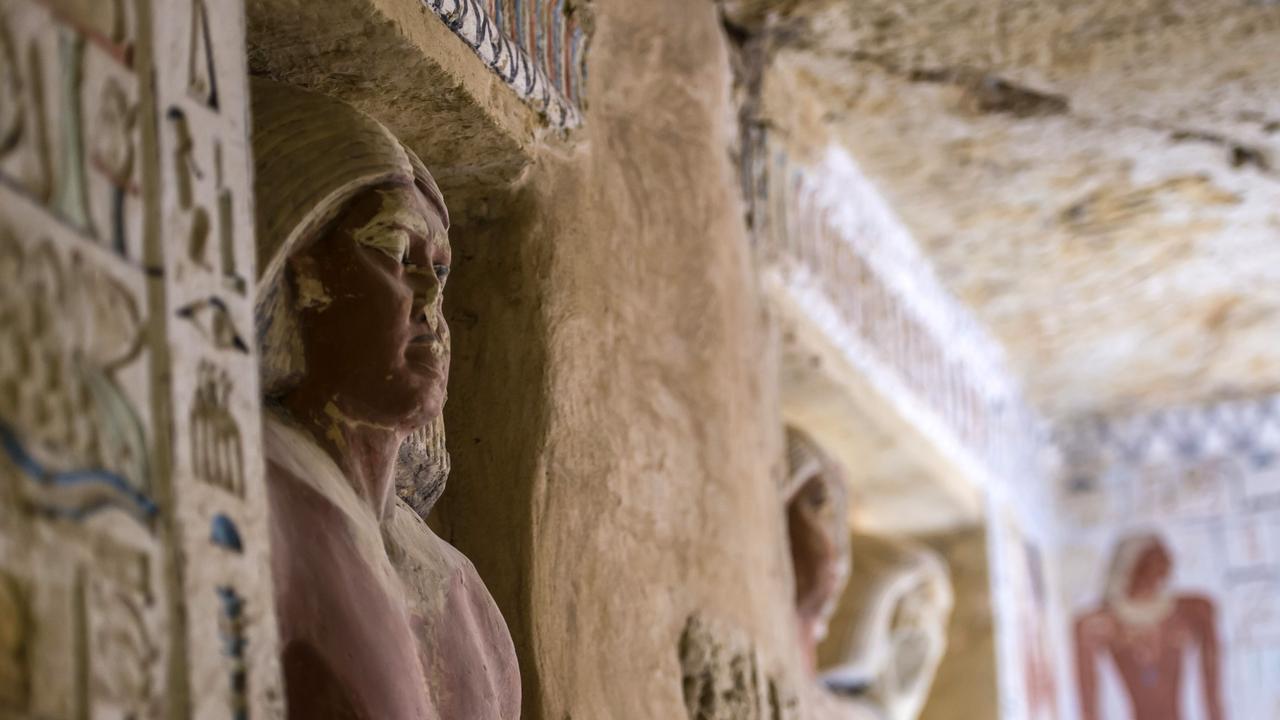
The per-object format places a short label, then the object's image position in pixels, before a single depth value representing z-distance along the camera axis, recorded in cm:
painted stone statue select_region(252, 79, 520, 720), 177
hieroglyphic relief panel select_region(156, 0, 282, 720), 142
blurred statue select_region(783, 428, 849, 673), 373
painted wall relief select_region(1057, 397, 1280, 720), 556
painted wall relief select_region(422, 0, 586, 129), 230
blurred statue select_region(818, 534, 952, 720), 423
